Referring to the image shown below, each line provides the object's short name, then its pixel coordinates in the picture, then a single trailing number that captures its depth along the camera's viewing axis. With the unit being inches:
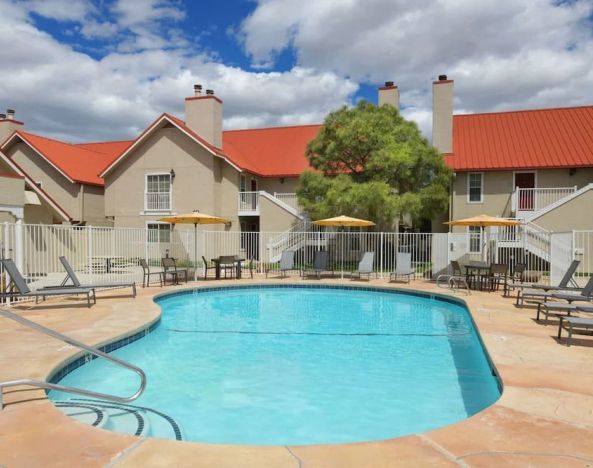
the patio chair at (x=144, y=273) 592.0
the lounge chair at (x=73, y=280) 439.5
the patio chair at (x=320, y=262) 710.5
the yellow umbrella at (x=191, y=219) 676.7
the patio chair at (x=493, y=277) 570.9
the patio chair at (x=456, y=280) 597.8
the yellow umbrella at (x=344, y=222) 691.4
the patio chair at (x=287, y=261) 724.0
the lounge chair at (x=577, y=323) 273.6
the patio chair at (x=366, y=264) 682.2
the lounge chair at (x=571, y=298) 315.9
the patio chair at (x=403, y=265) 660.7
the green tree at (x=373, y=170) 785.6
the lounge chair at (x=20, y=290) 380.8
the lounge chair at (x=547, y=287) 434.6
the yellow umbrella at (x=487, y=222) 591.5
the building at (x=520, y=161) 775.7
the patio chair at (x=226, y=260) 686.9
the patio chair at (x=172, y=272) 607.1
